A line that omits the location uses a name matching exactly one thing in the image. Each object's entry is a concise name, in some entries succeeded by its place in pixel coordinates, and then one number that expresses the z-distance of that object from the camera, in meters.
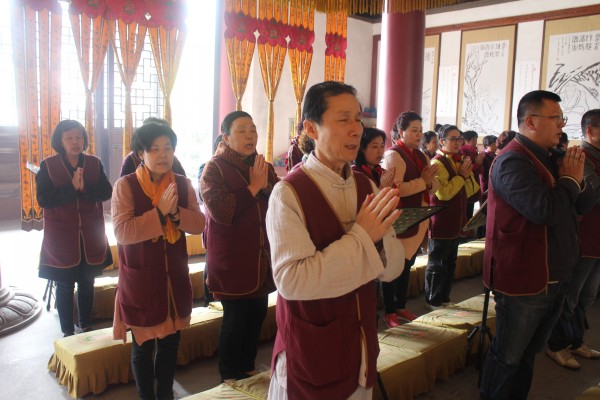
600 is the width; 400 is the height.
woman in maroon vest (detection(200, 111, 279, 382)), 2.27
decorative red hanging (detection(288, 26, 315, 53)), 5.83
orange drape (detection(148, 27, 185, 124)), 4.85
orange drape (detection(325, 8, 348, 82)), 6.20
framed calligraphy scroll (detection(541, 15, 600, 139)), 6.57
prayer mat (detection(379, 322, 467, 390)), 2.58
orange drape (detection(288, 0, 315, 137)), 5.74
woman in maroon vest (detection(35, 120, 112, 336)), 2.83
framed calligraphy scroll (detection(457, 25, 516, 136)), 7.44
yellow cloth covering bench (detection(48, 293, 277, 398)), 2.38
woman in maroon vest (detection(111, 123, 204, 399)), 1.97
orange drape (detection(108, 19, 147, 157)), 4.54
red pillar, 5.11
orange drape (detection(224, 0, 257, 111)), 5.34
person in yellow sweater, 3.61
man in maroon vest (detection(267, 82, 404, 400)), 1.16
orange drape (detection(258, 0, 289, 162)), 5.53
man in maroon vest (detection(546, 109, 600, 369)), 2.71
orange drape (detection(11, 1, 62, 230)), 4.17
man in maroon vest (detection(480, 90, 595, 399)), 1.94
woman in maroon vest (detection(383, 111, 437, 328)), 3.04
